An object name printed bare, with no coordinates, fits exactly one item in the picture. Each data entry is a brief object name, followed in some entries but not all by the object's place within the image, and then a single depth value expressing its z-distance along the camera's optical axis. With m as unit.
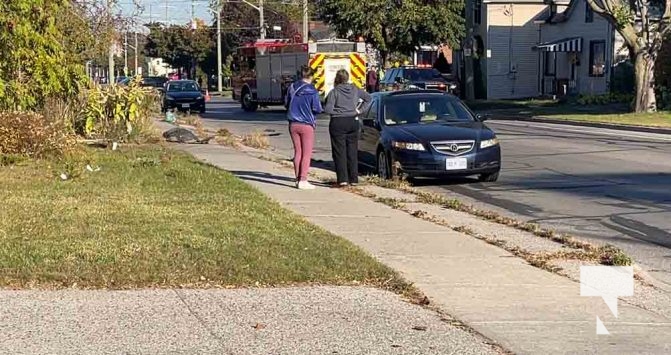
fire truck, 36.19
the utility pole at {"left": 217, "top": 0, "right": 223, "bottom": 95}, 66.09
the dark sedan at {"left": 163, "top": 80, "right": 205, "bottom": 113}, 39.94
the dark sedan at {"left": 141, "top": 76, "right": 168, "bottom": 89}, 54.78
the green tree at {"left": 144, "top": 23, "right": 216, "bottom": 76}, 94.81
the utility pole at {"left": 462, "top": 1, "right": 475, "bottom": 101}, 45.03
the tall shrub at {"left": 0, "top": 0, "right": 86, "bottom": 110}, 16.80
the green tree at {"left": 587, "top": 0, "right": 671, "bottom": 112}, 30.66
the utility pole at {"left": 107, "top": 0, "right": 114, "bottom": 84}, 27.38
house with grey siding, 48.91
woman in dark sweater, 13.89
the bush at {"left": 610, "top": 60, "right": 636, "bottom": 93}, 40.62
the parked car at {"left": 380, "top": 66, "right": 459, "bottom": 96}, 40.74
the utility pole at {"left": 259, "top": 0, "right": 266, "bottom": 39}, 57.90
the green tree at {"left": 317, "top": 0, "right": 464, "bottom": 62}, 44.62
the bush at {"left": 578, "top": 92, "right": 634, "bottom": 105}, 39.03
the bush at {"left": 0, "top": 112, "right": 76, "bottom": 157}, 15.96
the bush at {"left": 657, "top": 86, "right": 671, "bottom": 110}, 34.84
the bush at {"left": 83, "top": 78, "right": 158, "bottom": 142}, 20.27
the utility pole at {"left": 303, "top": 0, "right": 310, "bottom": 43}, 46.35
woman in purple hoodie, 13.30
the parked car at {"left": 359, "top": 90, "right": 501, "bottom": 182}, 14.74
